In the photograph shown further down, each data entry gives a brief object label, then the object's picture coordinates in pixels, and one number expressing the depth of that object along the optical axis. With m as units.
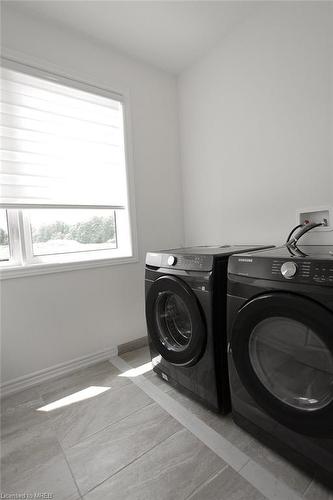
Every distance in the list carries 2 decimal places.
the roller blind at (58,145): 1.52
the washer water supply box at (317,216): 1.41
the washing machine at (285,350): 0.81
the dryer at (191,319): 1.18
